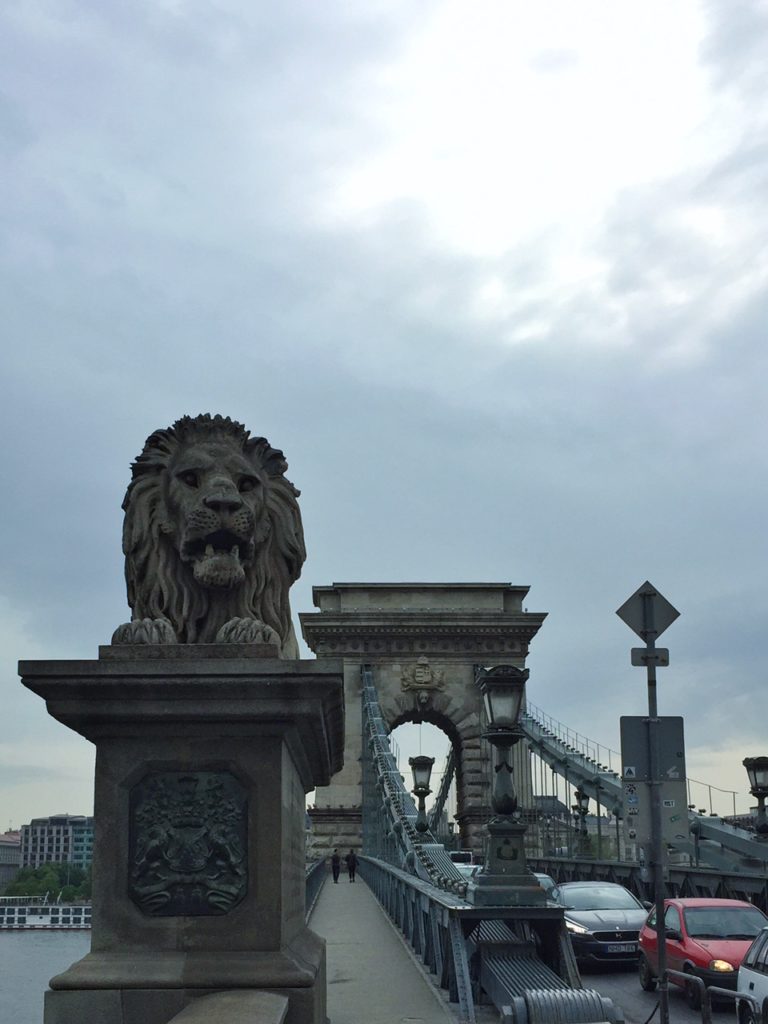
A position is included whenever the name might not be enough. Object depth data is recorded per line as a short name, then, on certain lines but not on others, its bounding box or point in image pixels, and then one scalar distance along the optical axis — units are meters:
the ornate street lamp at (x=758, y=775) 22.67
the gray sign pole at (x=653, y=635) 8.65
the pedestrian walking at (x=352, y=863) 41.10
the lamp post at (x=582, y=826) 39.84
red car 12.55
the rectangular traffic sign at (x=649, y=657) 9.09
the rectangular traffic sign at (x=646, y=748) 8.95
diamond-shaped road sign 9.21
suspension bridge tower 53.09
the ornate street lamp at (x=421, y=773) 27.66
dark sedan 15.78
